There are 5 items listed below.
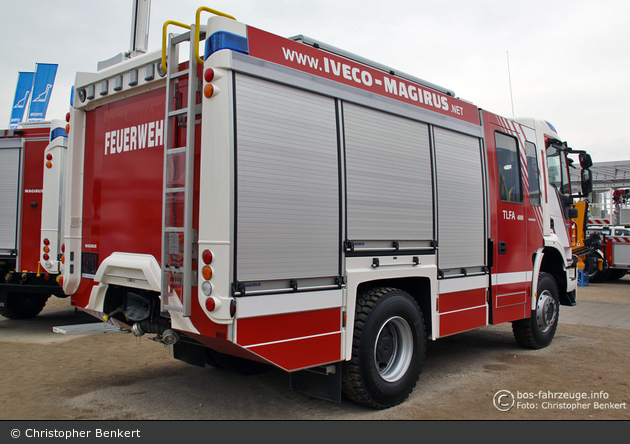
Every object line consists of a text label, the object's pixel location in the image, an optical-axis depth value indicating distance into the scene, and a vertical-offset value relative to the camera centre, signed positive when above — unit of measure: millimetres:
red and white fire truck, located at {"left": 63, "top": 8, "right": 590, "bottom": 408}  3583 +340
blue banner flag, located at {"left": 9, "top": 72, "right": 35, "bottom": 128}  20016 +6250
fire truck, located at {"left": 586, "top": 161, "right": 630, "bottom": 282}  16922 +1013
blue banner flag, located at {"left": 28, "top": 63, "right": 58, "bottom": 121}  19594 +6308
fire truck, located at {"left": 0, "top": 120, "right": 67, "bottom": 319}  8117 +726
